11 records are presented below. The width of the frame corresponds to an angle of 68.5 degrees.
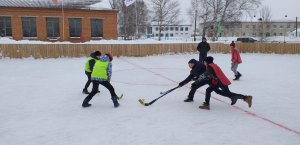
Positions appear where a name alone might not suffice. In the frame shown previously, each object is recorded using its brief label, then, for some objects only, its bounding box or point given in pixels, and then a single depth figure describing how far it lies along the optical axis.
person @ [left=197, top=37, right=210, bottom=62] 10.10
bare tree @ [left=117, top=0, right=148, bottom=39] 33.16
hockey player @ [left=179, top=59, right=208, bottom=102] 4.94
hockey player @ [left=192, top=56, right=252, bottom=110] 4.73
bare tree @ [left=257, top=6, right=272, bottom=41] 47.78
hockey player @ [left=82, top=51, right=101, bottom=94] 5.69
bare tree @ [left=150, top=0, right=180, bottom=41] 32.27
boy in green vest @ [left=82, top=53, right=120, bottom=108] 4.90
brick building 19.64
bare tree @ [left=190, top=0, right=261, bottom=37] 30.16
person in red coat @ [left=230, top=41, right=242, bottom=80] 7.91
